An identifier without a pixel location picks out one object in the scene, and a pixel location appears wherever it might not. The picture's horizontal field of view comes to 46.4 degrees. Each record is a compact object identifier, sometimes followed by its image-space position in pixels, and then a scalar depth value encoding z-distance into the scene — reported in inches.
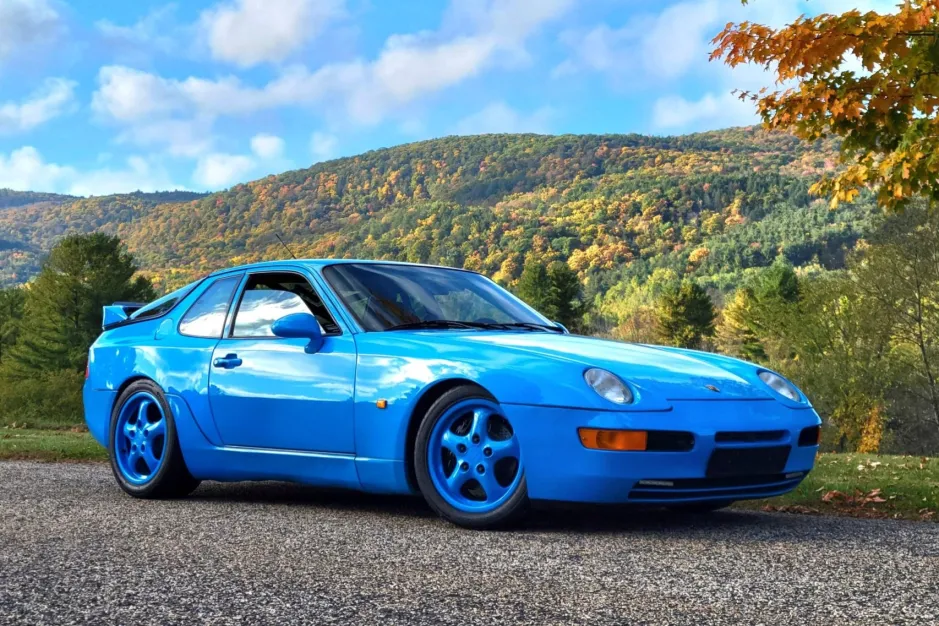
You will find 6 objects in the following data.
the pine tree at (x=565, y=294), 3494.1
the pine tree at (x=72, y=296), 2284.7
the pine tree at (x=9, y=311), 2984.3
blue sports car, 197.3
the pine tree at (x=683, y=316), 3833.7
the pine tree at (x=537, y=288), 3496.6
